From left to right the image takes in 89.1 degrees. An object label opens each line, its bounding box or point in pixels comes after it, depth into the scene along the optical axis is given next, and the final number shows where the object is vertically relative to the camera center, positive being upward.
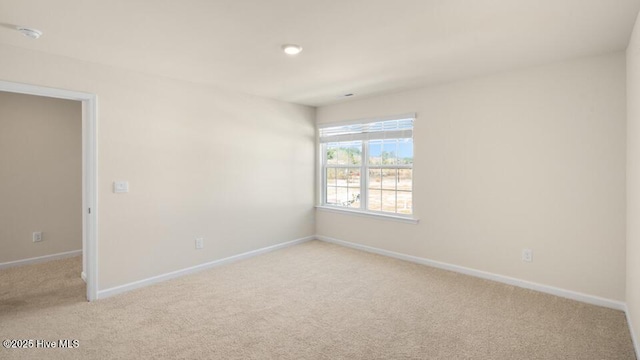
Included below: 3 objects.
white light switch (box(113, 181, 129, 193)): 3.34 -0.08
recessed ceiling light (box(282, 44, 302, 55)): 2.73 +1.11
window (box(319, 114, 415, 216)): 4.54 +0.21
